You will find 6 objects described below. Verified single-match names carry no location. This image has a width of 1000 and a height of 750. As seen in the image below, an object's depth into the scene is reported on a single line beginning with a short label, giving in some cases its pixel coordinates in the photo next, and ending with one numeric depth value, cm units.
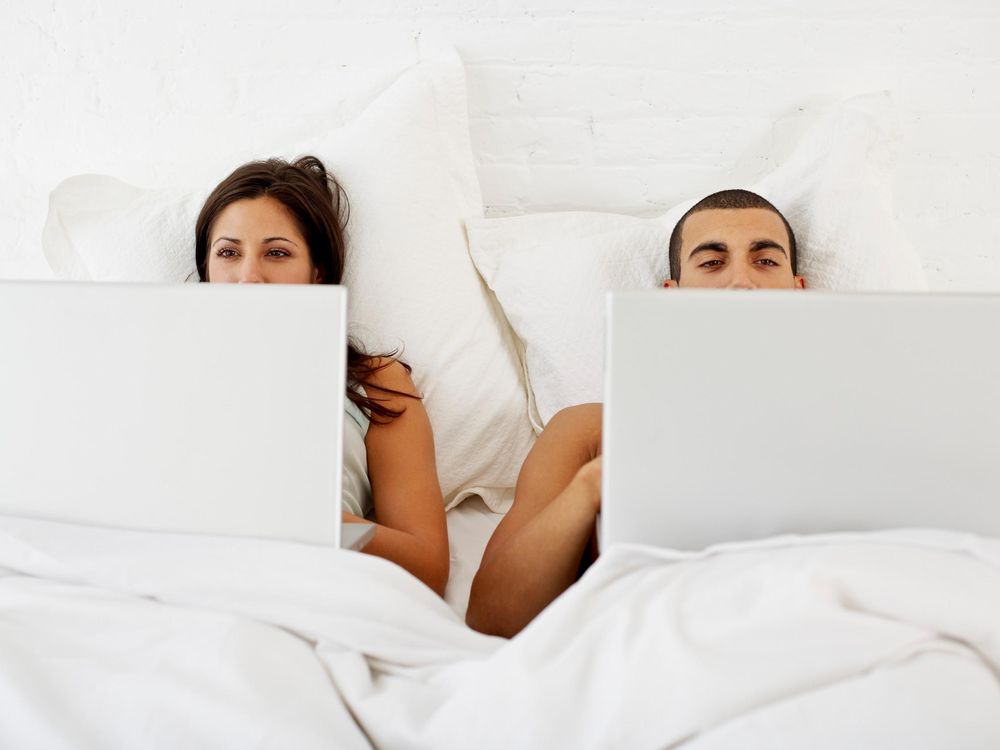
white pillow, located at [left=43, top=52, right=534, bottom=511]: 150
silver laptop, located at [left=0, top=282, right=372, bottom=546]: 76
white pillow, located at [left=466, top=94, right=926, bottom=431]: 148
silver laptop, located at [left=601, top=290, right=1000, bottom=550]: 70
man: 104
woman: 128
